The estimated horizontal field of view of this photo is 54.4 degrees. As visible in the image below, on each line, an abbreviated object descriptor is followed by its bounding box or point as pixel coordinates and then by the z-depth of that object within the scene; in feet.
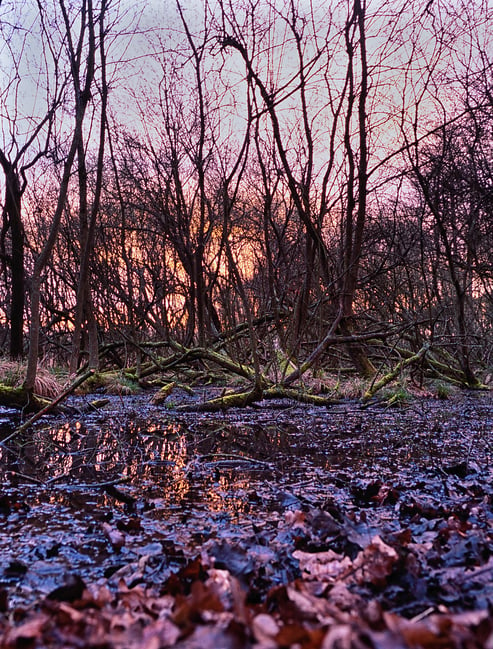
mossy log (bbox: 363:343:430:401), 24.26
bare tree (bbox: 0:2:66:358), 34.47
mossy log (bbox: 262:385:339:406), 23.09
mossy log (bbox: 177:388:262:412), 20.30
